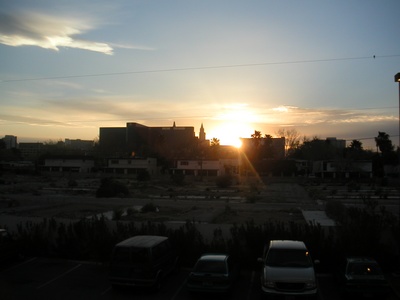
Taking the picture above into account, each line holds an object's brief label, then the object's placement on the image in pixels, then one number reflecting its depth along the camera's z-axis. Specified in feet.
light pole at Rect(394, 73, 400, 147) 44.20
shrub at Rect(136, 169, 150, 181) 290.97
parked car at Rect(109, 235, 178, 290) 42.42
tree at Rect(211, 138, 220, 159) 442.95
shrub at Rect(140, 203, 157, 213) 125.39
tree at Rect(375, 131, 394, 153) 389.33
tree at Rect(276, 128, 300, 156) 507.71
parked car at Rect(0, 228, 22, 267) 53.88
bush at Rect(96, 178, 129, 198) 180.86
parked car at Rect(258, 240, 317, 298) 37.88
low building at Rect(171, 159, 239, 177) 365.81
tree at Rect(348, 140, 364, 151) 406.17
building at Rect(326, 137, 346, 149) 537.20
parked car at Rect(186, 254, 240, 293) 40.75
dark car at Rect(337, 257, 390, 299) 39.52
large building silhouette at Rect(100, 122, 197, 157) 499.92
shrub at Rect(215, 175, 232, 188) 252.42
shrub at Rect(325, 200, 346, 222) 92.26
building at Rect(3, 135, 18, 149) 613.52
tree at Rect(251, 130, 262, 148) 423.64
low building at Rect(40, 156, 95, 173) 391.86
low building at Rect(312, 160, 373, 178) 321.52
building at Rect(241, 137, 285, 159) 400.06
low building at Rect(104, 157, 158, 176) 369.91
